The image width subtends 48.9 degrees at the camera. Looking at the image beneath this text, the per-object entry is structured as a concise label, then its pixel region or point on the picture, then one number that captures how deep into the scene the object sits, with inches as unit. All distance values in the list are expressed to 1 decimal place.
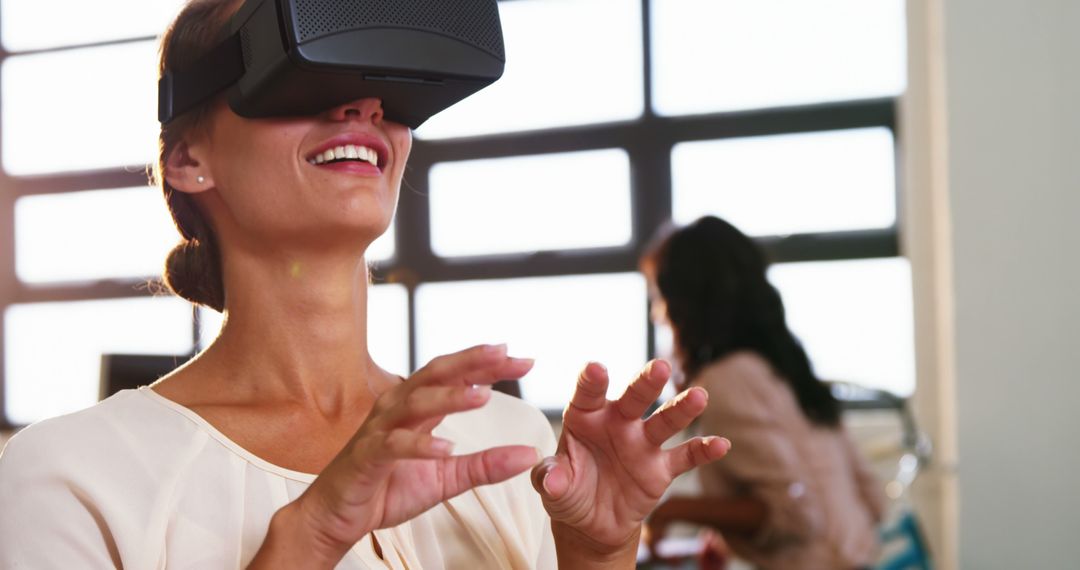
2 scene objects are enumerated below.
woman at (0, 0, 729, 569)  32.6
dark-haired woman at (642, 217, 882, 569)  99.1
